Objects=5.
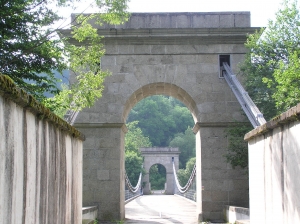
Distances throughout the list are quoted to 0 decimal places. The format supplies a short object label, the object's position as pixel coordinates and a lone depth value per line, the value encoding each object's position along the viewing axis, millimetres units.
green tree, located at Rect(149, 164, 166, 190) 42341
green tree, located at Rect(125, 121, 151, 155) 34250
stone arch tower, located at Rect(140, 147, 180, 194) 35906
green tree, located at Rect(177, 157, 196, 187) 33531
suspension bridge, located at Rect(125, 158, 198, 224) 9290
